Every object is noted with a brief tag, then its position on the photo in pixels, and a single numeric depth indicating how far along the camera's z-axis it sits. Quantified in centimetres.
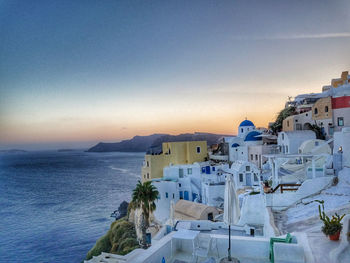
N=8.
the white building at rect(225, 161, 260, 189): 2556
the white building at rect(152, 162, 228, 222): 2842
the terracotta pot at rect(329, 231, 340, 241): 681
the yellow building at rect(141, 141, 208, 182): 3259
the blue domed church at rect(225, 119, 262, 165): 3231
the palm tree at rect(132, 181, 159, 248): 2355
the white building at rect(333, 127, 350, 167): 1558
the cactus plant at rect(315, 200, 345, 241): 682
